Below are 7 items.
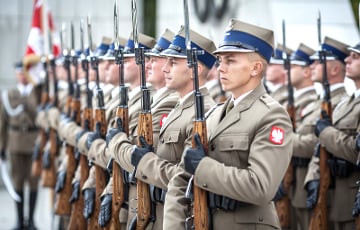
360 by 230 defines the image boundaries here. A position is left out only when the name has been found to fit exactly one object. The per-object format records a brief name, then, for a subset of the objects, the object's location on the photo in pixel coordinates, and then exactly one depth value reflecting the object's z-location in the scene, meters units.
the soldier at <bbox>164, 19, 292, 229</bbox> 8.74
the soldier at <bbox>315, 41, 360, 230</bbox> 12.38
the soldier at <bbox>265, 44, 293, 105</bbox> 17.64
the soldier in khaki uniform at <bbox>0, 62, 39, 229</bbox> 22.42
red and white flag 23.76
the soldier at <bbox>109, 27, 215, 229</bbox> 10.32
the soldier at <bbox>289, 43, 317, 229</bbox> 14.63
